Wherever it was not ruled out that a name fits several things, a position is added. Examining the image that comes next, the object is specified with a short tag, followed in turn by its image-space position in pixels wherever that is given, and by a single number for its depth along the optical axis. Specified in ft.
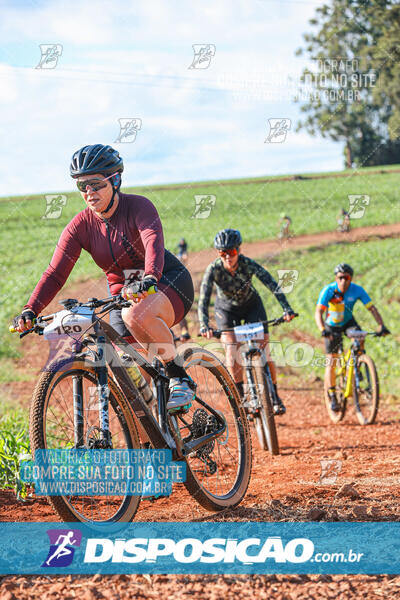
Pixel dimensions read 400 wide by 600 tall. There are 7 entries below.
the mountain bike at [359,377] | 58.95
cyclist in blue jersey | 59.72
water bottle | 24.93
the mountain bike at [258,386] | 45.57
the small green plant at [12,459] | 31.79
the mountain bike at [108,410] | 22.46
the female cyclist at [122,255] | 25.86
